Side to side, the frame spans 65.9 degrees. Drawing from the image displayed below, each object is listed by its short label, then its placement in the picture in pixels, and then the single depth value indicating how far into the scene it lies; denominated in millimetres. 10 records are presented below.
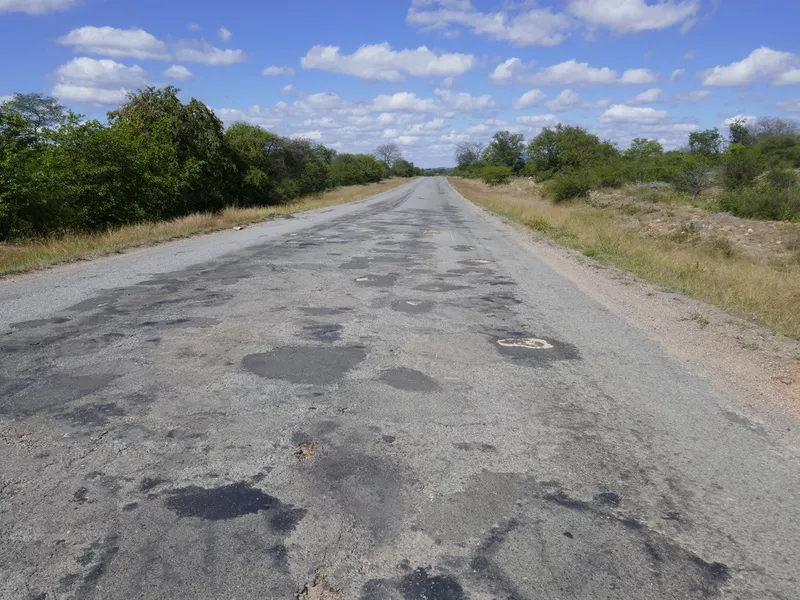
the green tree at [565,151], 48875
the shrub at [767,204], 23000
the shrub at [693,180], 33750
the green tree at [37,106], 39594
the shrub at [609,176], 38850
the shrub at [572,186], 37281
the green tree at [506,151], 101688
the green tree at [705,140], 53531
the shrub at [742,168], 31391
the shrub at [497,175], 77875
